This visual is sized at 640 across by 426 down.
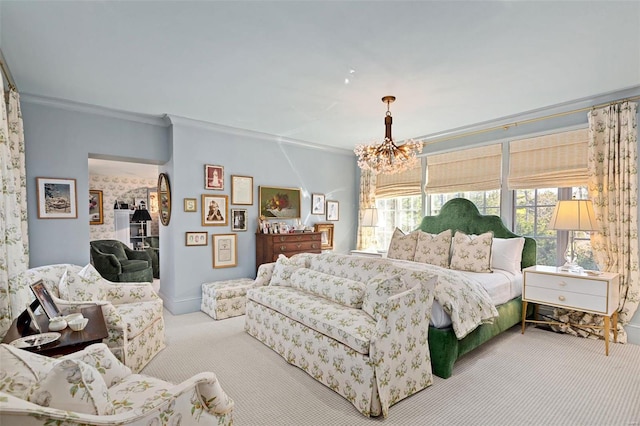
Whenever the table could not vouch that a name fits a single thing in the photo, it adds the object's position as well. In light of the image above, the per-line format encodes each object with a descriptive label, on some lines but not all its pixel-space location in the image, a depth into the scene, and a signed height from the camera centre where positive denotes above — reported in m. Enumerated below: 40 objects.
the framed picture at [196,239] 4.38 -0.48
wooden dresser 4.79 -0.64
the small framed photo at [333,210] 6.09 -0.09
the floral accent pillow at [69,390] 1.00 -0.62
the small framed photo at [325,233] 5.87 -0.54
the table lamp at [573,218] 3.25 -0.13
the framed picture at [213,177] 4.54 +0.43
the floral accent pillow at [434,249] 4.13 -0.59
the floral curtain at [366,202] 6.21 +0.07
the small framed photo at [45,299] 2.15 -0.68
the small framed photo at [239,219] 4.82 -0.22
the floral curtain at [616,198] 3.29 +0.09
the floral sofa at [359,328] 2.14 -0.97
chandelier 3.38 +0.56
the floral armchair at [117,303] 2.49 -0.93
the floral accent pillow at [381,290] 2.31 -0.64
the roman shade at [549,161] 3.72 +0.58
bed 2.61 -1.06
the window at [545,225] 3.80 -0.27
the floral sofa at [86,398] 0.90 -0.66
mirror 4.44 +0.12
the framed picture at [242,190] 4.80 +0.24
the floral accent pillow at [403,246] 4.51 -0.60
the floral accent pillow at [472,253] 3.79 -0.60
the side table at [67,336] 1.79 -0.83
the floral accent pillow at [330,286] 2.76 -0.78
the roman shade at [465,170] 4.52 +0.56
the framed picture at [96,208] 7.70 -0.07
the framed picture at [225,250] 4.62 -0.68
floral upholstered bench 4.15 -1.28
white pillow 3.87 -0.62
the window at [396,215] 5.65 -0.19
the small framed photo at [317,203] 5.80 +0.04
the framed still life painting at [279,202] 5.13 +0.06
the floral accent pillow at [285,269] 3.59 -0.75
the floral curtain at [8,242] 2.05 -0.26
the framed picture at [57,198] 3.52 +0.08
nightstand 3.04 -0.90
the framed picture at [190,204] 4.38 +0.02
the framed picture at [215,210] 4.52 -0.07
